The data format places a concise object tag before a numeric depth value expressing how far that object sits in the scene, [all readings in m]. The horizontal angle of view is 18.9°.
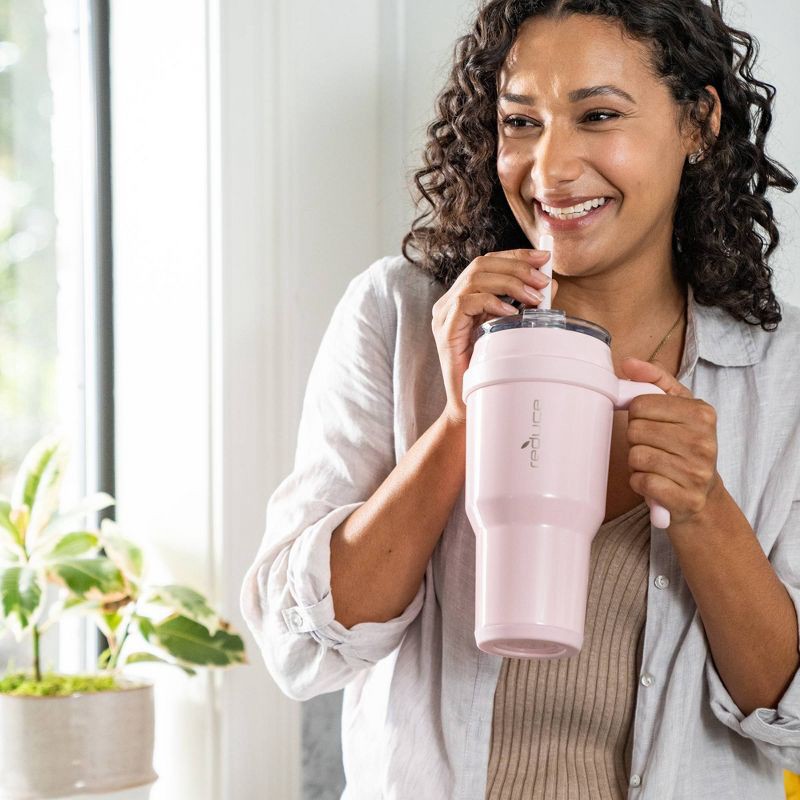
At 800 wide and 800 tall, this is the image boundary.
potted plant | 2.07
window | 2.35
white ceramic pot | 2.07
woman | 1.84
